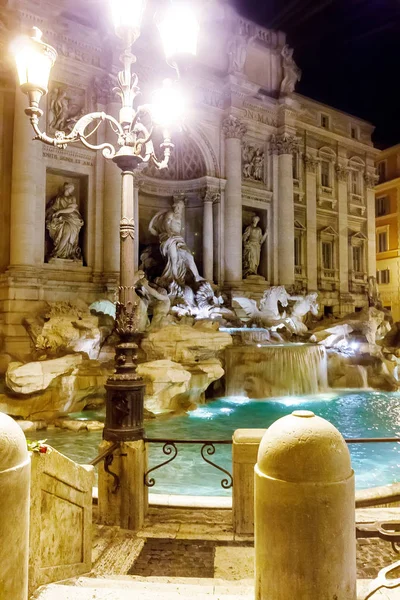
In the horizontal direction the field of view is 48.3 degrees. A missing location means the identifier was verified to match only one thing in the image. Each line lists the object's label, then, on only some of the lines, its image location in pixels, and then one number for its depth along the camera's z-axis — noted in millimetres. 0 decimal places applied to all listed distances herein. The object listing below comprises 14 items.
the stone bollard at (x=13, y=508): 1982
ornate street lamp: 4418
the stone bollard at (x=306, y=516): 2023
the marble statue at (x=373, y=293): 24078
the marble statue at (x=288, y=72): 21000
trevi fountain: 8758
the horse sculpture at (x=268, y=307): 16375
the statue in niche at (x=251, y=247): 20516
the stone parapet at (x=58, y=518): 2879
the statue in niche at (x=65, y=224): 14992
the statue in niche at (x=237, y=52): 19188
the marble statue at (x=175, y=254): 16969
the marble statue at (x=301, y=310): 16500
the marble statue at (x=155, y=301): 13266
